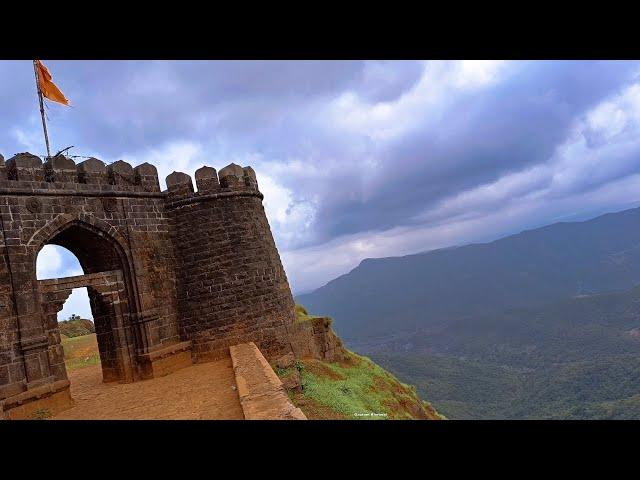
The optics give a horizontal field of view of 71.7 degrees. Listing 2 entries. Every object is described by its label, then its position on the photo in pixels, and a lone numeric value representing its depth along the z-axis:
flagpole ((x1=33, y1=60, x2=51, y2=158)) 11.69
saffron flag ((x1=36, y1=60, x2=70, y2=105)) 12.02
